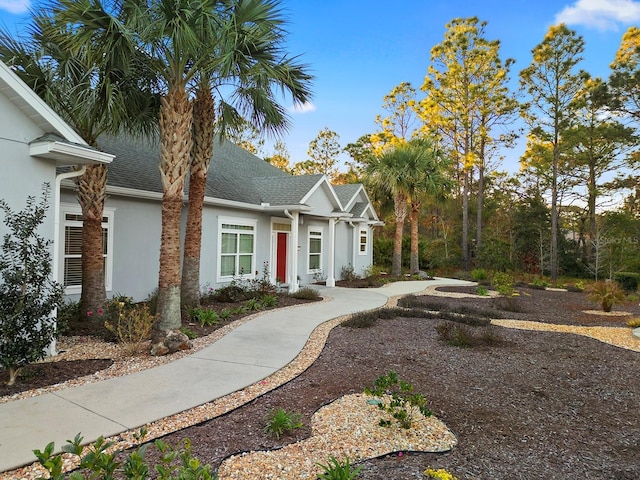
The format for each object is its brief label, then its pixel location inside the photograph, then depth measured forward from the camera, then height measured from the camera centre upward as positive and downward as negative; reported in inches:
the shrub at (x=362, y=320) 339.3 -62.3
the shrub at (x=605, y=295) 460.4 -47.6
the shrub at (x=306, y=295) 484.1 -55.7
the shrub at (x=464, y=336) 287.1 -64.9
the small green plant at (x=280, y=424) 144.3 -65.2
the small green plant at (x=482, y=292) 601.7 -60.6
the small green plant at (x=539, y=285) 737.0 -60.6
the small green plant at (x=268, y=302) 423.2 -56.8
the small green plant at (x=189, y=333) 281.6 -61.7
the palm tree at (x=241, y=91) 269.3 +131.8
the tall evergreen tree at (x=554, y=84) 828.0 +371.3
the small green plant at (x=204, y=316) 322.7 -56.9
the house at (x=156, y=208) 228.4 +43.8
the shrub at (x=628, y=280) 719.1 -47.0
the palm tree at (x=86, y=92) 263.0 +110.4
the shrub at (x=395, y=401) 152.5 -64.3
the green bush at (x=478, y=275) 865.5 -49.8
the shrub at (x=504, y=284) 551.2 -45.6
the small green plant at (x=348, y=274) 739.4 -43.8
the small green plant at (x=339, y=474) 101.3 -58.3
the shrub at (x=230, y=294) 438.9 -51.6
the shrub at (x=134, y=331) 240.1 -53.1
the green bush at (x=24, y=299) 188.2 -26.8
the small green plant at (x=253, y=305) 403.5 -57.9
